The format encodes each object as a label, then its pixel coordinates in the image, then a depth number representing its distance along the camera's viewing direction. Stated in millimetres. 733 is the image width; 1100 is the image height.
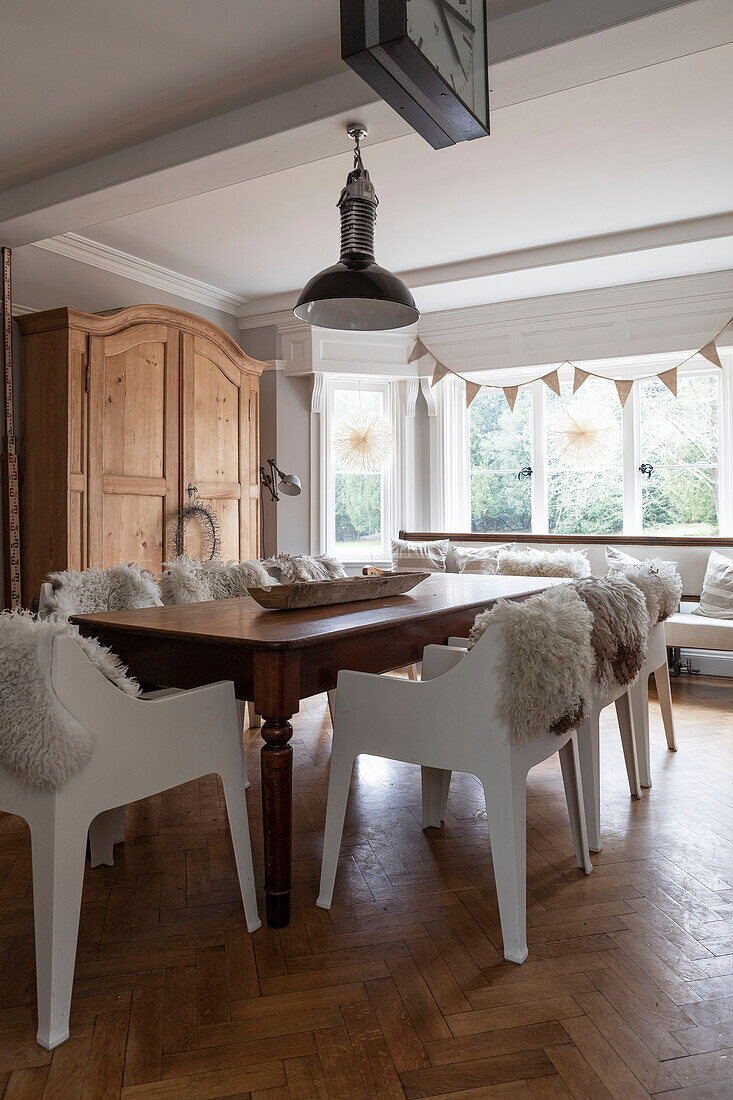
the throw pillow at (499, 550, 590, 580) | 4562
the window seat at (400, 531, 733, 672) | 4230
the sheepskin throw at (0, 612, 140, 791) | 1388
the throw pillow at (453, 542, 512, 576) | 5074
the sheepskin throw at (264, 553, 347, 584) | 3443
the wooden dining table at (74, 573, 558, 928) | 1817
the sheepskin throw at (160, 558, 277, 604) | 2930
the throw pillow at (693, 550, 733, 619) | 4410
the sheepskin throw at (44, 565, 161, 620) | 2533
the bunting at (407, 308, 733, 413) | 4816
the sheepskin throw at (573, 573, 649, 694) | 2021
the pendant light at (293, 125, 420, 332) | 2521
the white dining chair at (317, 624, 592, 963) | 1673
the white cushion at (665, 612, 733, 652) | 4168
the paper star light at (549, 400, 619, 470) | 5453
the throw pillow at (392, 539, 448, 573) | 5375
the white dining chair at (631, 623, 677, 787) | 2703
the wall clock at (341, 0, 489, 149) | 1229
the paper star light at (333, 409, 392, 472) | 5832
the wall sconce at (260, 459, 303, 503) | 4941
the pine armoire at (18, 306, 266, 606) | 3729
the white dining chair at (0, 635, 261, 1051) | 1406
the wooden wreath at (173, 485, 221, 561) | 4352
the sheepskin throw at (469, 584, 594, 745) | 1653
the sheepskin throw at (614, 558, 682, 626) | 2488
